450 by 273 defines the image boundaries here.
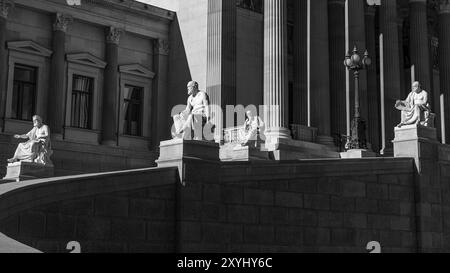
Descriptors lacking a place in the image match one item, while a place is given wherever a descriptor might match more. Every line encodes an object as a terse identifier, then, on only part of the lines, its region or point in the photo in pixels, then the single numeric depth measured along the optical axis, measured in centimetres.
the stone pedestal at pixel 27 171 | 2486
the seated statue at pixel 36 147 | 2580
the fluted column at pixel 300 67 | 3881
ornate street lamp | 3447
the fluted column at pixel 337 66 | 4047
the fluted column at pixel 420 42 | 4612
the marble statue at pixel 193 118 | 2027
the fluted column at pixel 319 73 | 3822
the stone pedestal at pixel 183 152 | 1973
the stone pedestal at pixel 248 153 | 3086
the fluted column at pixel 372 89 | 4503
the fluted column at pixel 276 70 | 3478
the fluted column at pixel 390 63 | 4469
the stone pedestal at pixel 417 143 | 2523
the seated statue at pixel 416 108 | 2536
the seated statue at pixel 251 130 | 3138
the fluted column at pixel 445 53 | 4712
